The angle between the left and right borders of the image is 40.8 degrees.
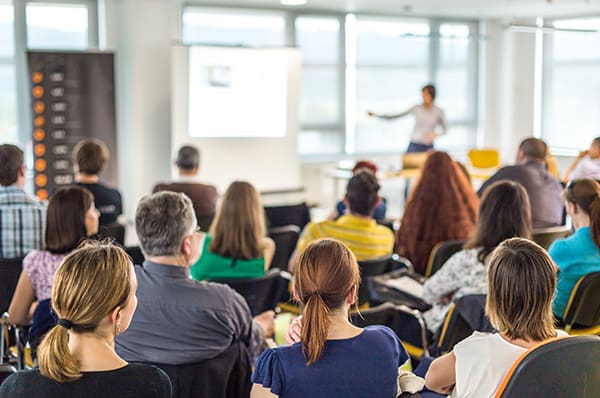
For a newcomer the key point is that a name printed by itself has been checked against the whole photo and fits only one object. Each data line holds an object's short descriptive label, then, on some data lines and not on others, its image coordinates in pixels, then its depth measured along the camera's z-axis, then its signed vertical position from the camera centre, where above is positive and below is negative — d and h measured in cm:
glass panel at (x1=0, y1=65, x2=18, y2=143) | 856 +13
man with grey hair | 258 -60
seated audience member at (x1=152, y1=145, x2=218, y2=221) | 552 -51
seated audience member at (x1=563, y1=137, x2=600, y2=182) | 655 -37
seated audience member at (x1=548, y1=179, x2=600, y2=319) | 349 -58
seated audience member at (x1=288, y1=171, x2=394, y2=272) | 427 -57
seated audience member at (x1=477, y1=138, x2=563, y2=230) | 545 -43
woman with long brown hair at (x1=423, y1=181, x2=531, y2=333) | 344 -51
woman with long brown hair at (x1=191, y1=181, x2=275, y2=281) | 389 -60
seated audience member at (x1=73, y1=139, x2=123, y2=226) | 526 -40
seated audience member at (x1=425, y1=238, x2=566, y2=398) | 215 -55
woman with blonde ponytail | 183 -52
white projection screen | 873 +29
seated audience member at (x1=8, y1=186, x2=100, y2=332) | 333 -56
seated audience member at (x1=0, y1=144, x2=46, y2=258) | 420 -55
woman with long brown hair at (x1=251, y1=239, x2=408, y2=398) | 207 -60
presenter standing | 966 -4
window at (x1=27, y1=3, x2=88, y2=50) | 855 +98
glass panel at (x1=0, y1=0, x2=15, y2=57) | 841 +91
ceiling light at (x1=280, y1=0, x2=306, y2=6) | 959 +140
